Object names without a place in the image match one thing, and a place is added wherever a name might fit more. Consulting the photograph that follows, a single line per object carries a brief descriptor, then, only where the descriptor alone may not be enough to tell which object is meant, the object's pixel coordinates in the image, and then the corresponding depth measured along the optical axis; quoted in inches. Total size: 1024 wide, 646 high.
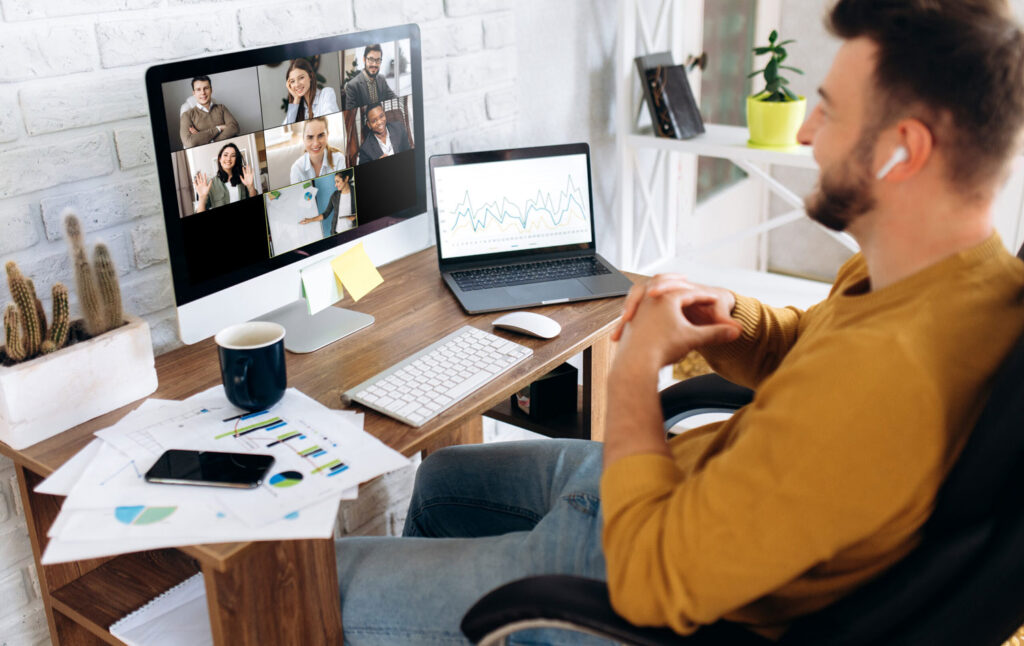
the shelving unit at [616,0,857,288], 91.0
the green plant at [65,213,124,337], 47.3
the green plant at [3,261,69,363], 45.3
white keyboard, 50.3
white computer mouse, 58.4
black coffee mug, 46.9
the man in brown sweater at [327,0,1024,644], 32.8
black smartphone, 42.5
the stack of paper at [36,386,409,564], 39.4
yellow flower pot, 86.9
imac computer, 49.9
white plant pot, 46.2
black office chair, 32.2
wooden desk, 41.1
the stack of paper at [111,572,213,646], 48.4
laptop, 67.2
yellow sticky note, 60.7
